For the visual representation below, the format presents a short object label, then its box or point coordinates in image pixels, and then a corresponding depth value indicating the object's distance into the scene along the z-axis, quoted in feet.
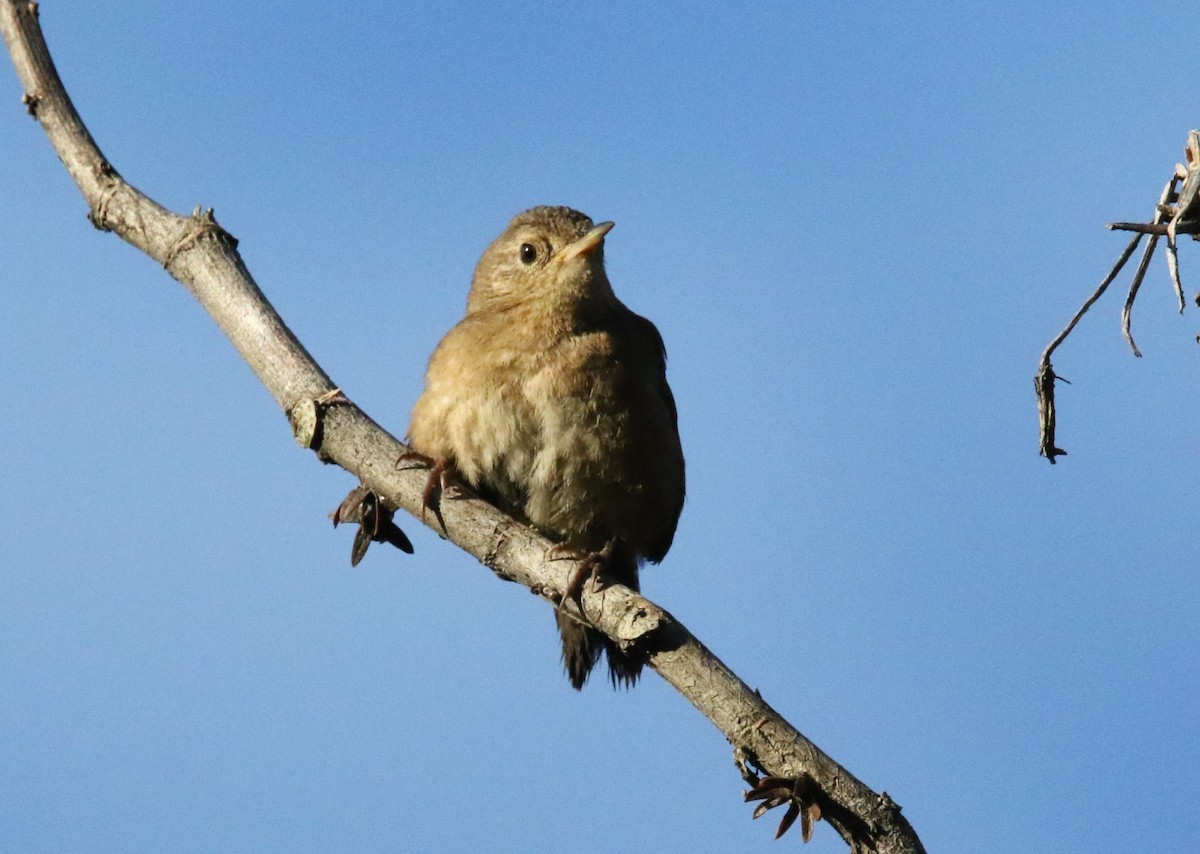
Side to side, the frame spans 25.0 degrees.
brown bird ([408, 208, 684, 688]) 30.71
